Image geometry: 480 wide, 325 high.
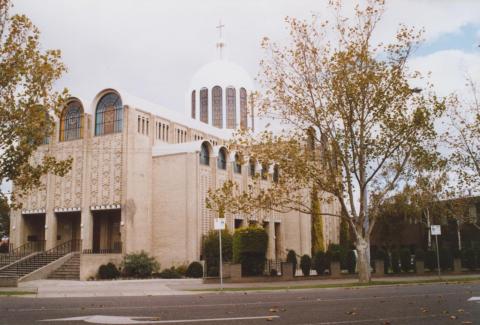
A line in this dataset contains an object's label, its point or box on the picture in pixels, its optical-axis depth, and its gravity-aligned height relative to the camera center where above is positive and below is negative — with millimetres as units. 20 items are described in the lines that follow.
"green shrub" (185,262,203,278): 30172 -1566
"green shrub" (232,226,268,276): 26016 -385
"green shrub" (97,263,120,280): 29281 -1532
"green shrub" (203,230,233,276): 30953 -380
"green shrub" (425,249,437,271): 31594 -1262
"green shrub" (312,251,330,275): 28531 -1217
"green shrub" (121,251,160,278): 30266 -1258
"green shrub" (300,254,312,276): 28091 -1337
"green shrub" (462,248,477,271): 33125 -1345
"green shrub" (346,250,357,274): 29969 -1262
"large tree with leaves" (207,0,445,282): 22047 +5022
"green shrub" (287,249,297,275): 30625 -921
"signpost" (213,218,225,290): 19916 +750
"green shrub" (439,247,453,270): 31688 -1211
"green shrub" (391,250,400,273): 30062 -1304
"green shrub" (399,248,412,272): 30516 -1164
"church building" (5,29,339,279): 32625 +3786
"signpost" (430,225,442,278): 25203 +439
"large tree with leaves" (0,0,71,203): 19234 +5597
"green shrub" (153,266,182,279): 29953 -1765
